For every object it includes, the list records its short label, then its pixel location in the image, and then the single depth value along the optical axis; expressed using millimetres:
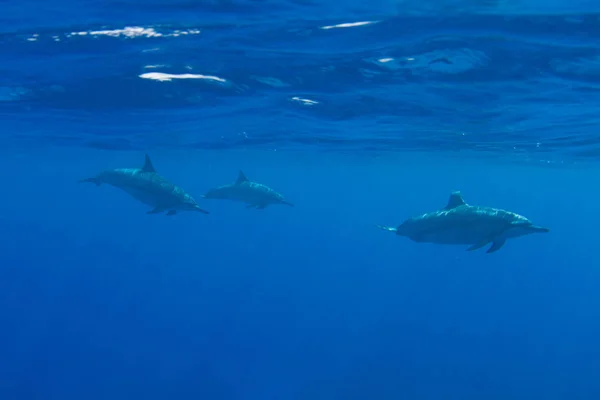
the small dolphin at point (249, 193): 18234
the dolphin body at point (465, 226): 9875
